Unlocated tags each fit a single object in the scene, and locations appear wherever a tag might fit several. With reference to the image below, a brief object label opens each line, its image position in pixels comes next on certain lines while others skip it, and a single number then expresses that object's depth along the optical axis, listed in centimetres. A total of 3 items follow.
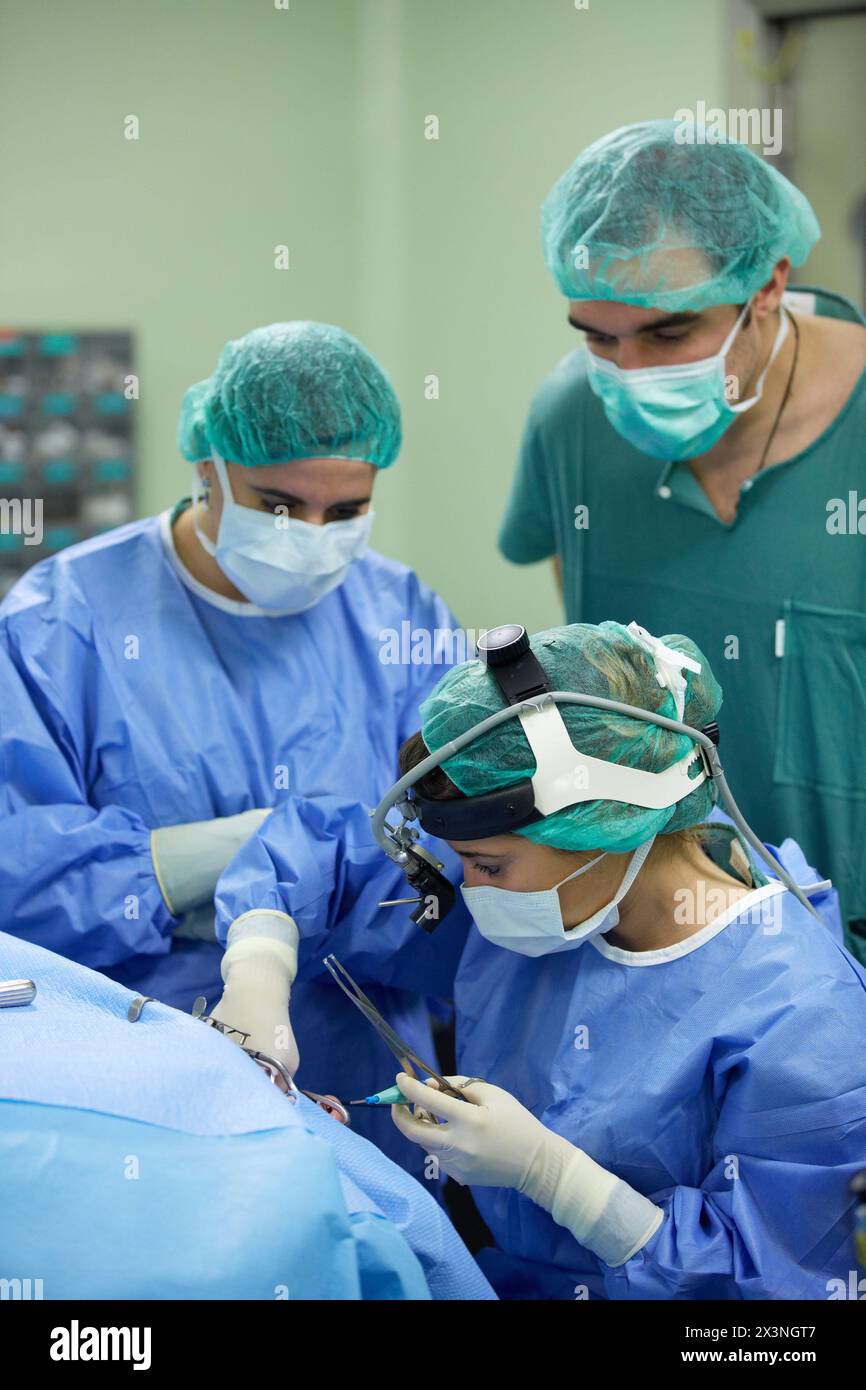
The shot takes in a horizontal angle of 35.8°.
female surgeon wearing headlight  126
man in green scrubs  178
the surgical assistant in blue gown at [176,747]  162
